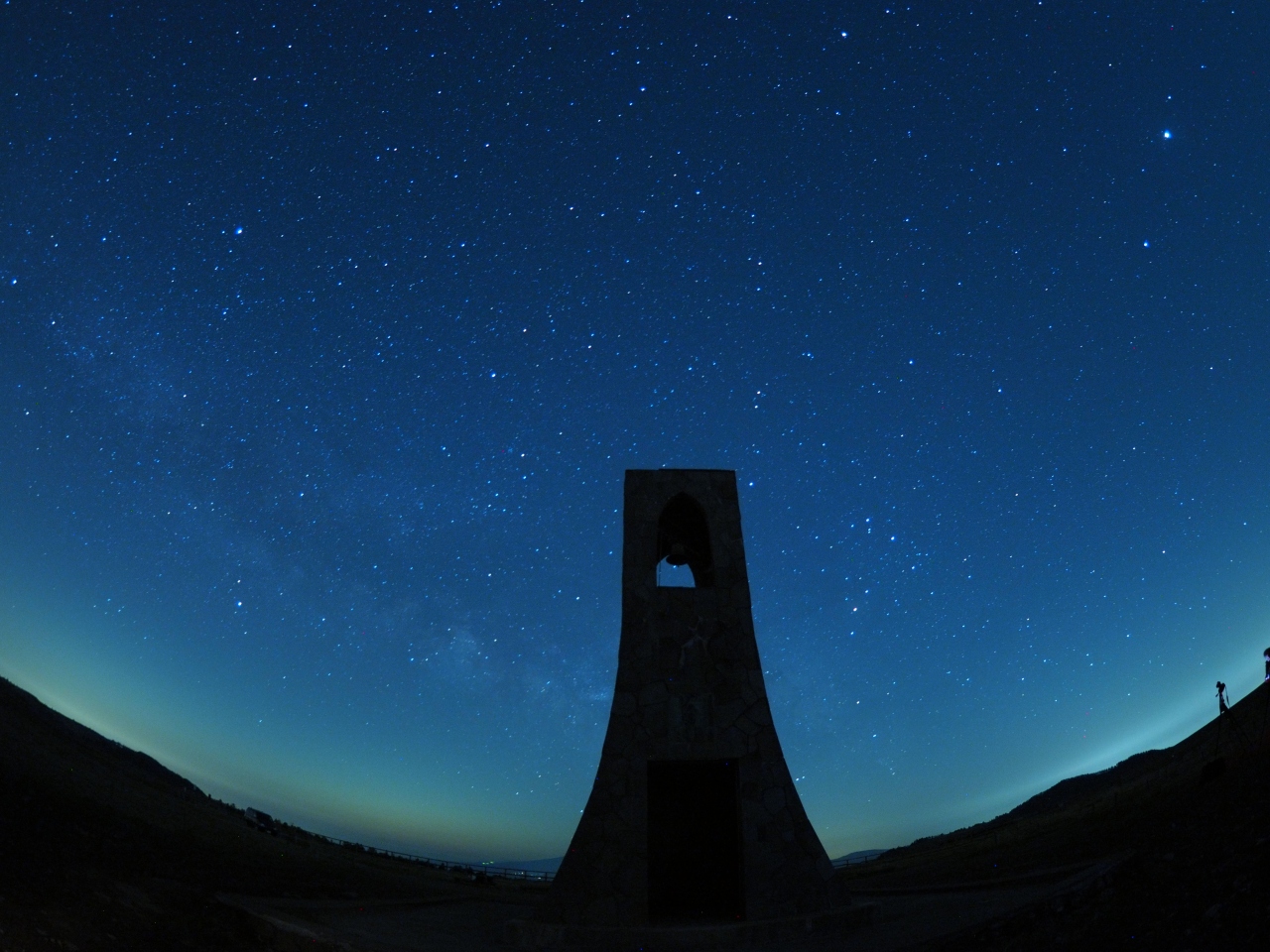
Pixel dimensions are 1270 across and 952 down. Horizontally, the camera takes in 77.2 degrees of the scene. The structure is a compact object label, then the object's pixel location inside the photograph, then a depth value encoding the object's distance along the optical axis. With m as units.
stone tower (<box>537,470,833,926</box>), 14.24
